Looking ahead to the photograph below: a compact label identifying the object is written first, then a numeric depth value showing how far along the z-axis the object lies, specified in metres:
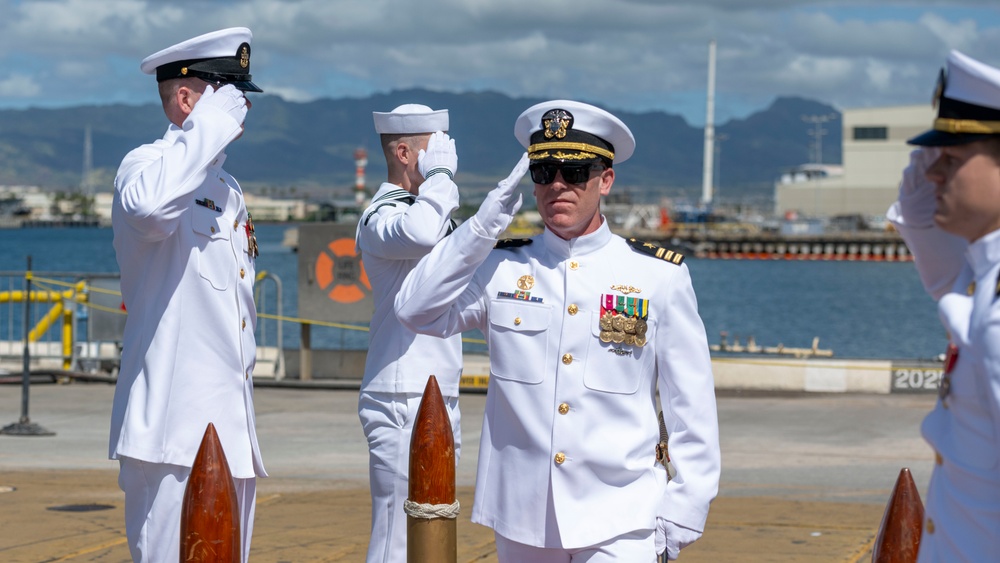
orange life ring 15.07
